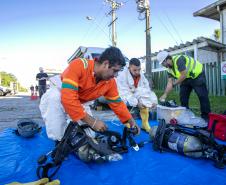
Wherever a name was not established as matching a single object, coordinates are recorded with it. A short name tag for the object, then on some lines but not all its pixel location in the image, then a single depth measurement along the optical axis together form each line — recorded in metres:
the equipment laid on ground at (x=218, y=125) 2.50
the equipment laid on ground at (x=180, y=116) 2.94
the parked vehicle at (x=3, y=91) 15.34
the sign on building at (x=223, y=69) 6.87
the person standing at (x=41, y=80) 9.10
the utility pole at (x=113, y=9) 16.33
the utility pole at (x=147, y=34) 9.50
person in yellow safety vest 3.30
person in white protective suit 2.90
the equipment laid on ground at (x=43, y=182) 1.44
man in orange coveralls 1.80
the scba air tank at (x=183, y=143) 1.91
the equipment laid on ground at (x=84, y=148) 1.65
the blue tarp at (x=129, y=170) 1.56
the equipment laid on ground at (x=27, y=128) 2.75
